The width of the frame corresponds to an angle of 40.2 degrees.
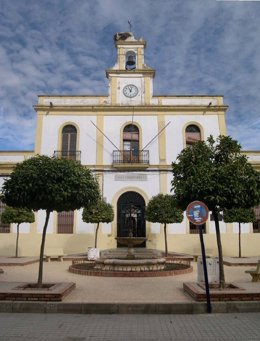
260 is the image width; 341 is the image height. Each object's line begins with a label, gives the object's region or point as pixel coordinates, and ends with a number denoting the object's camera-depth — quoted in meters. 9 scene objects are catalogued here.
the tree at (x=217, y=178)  8.38
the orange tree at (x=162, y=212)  17.00
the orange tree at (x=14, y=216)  17.47
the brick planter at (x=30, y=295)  7.24
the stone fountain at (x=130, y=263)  12.37
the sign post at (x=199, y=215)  6.95
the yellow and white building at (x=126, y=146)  19.70
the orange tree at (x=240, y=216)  17.36
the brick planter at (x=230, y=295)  7.20
